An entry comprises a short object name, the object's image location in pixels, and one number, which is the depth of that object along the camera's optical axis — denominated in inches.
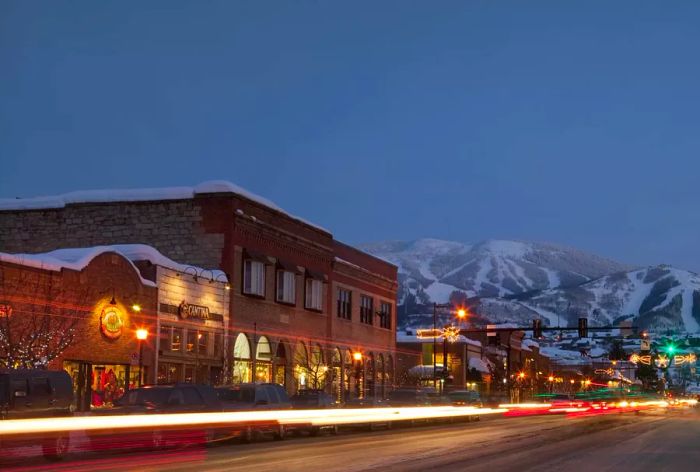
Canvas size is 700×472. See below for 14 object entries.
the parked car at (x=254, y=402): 1098.7
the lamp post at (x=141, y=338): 1373.0
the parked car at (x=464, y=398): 2014.0
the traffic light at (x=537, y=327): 2416.6
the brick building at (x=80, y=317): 1231.5
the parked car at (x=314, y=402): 1319.1
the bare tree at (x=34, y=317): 1203.2
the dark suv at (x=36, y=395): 844.6
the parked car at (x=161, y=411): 911.0
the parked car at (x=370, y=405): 1489.9
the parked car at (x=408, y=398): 1758.1
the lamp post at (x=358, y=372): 2389.0
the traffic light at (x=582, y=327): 2313.2
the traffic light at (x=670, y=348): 2534.4
